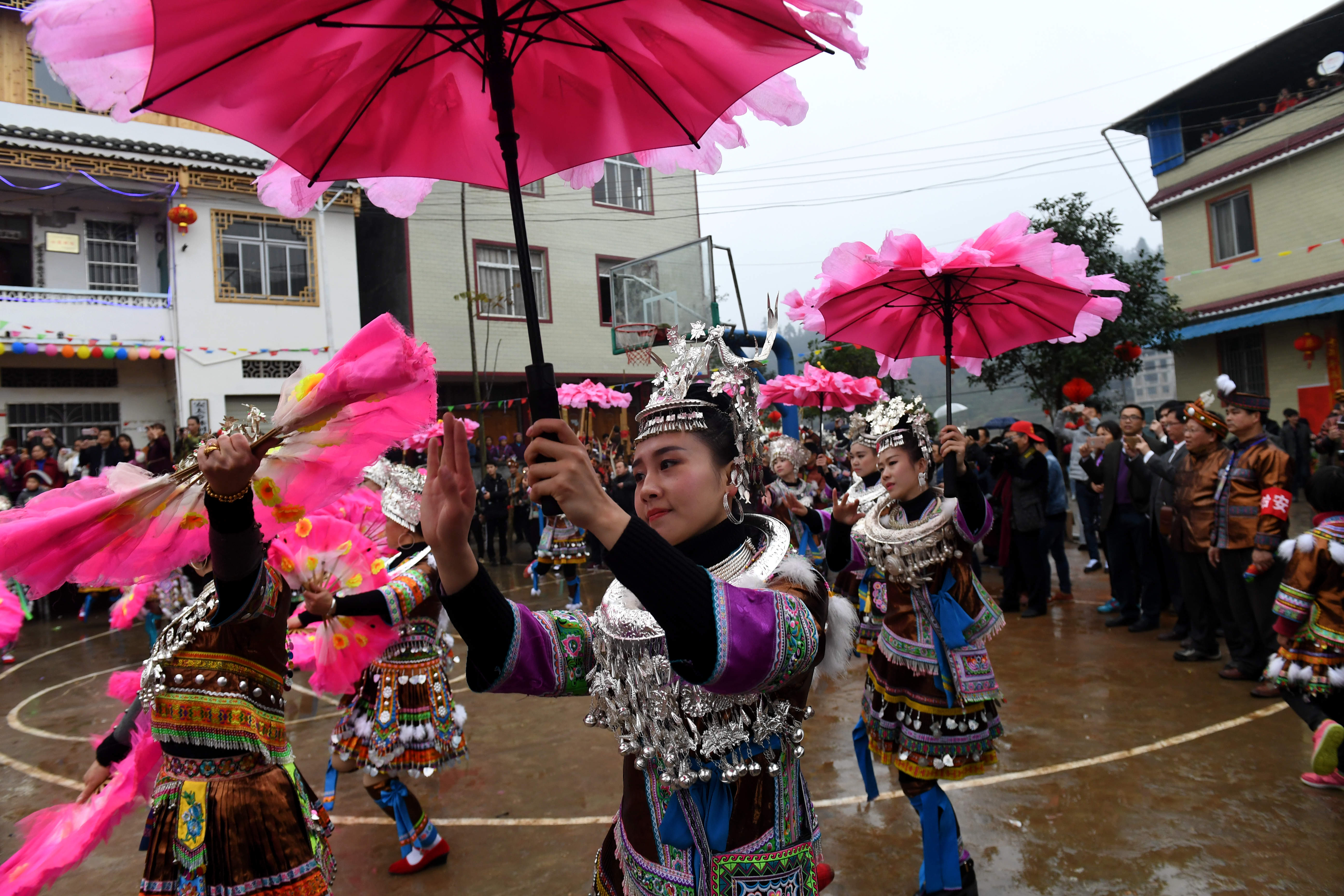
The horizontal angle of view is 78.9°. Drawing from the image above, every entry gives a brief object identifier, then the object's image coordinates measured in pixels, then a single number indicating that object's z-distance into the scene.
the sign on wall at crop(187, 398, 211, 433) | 15.83
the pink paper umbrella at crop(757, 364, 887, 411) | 8.64
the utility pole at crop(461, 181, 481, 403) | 17.38
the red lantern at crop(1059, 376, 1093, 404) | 13.54
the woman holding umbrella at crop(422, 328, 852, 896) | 1.58
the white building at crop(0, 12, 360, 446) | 14.98
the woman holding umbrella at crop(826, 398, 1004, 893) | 3.63
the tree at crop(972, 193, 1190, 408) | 15.82
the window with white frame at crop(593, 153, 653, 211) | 21.42
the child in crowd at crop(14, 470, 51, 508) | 11.69
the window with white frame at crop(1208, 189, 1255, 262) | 18.36
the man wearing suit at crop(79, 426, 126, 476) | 12.62
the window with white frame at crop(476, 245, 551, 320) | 19.84
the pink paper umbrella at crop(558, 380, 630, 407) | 13.23
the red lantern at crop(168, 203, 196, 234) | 15.48
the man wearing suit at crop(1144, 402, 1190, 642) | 7.54
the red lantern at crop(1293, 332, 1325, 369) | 16.23
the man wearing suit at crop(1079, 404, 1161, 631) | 8.15
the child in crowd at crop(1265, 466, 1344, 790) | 4.38
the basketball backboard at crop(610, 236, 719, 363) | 17.02
